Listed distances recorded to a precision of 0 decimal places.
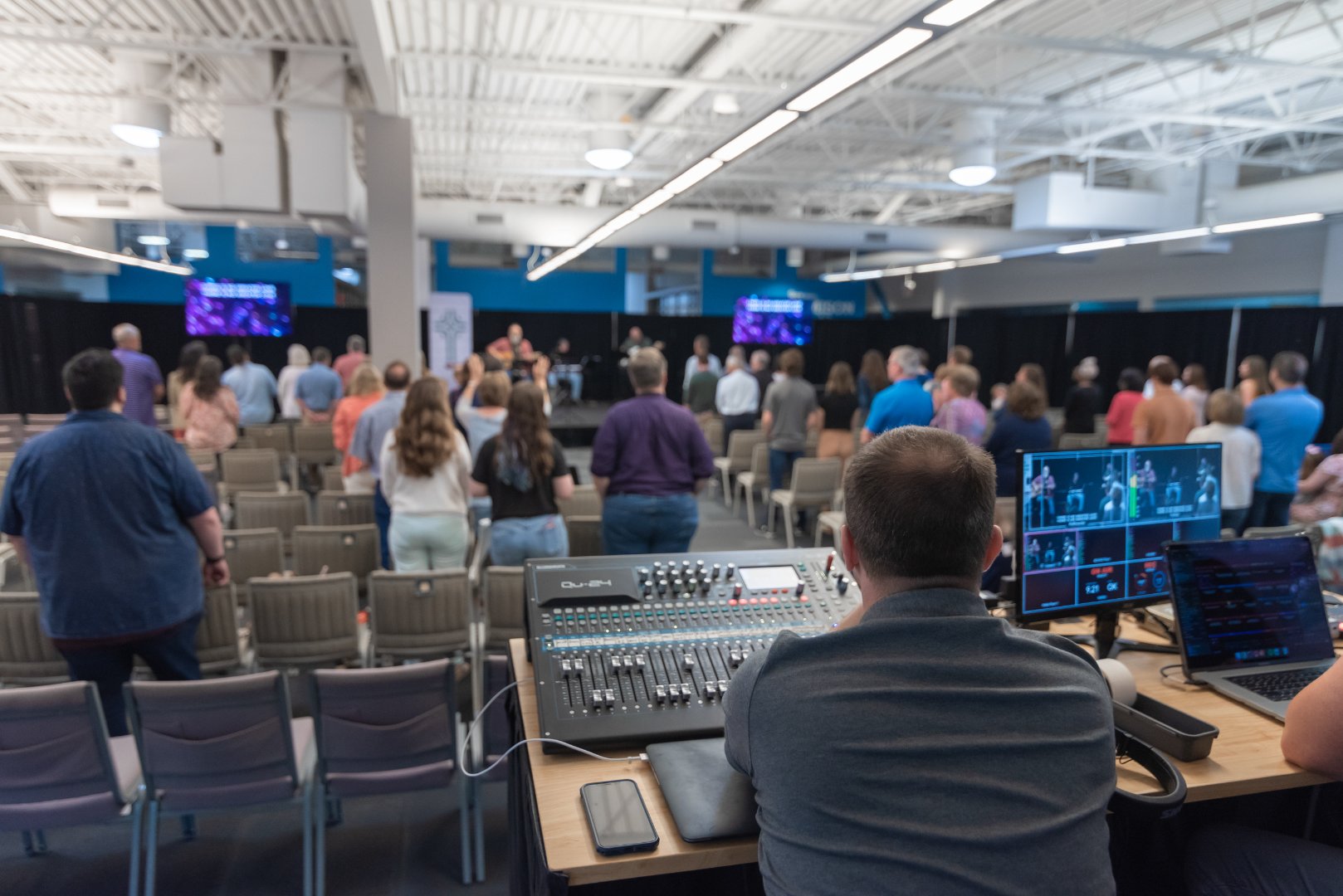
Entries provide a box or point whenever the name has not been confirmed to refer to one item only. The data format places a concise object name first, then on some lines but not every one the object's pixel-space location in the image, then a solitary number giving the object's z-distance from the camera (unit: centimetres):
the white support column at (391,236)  696
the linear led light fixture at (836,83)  245
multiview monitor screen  175
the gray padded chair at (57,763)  205
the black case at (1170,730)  139
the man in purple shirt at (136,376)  652
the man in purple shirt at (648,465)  359
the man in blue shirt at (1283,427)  492
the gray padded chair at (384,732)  221
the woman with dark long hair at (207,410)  591
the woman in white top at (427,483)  350
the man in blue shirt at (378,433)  421
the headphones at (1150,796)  120
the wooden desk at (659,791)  112
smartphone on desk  112
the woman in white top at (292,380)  873
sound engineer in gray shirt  93
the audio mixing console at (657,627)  137
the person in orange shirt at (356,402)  489
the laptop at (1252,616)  170
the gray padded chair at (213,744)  212
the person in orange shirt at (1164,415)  579
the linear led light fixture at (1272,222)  671
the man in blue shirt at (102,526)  243
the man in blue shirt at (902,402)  526
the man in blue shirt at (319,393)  767
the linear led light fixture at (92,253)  909
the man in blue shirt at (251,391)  814
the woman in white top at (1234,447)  465
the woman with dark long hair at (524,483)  342
